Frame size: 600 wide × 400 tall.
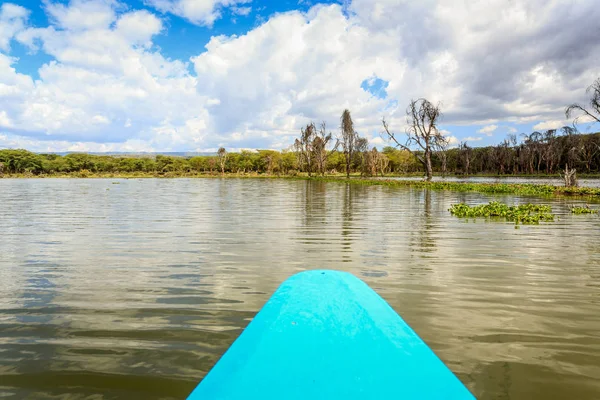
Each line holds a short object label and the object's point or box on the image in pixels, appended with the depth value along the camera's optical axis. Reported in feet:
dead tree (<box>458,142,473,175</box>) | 284.80
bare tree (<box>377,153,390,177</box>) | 293.76
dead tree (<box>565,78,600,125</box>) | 81.20
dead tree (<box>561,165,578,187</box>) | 76.48
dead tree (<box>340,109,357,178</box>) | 186.19
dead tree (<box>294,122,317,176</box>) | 221.05
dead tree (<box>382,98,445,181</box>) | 112.27
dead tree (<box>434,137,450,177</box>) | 114.62
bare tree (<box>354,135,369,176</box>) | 201.70
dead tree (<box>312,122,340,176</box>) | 215.92
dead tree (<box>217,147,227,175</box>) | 311.88
